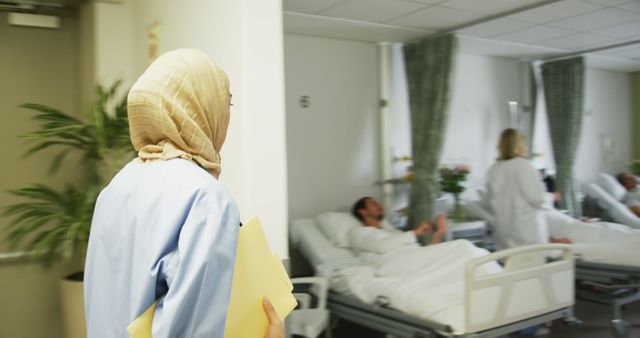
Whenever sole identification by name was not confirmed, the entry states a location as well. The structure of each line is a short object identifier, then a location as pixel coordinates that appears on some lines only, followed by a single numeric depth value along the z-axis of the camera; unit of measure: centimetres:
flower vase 530
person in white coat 446
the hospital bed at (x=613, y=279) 381
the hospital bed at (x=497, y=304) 275
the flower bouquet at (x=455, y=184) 532
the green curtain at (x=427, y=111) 512
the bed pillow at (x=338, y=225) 432
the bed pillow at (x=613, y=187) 620
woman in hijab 100
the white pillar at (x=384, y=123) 554
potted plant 295
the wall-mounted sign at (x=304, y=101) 502
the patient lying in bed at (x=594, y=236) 393
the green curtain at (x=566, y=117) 624
